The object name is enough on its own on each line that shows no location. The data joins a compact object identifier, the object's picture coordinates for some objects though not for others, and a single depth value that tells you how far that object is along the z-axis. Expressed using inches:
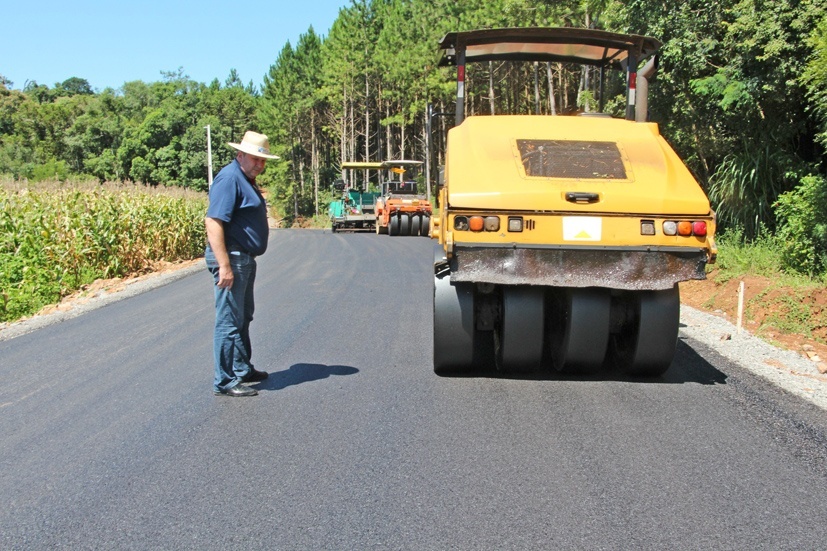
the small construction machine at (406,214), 1217.4
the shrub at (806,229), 416.8
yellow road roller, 223.5
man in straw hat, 222.2
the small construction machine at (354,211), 1497.3
